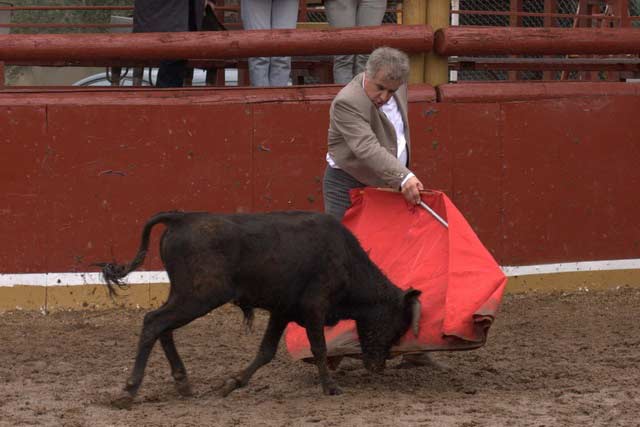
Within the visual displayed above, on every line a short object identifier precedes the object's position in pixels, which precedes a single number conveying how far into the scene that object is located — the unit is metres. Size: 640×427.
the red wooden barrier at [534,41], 16.12
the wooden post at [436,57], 16.31
